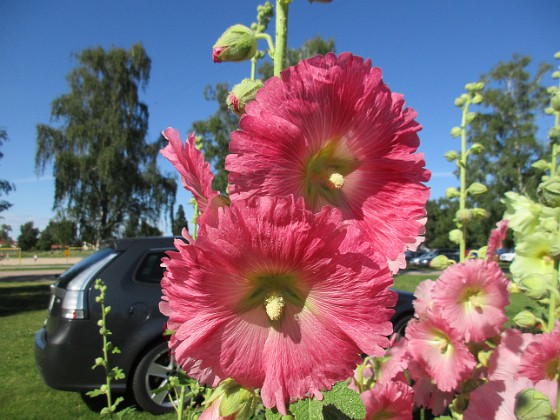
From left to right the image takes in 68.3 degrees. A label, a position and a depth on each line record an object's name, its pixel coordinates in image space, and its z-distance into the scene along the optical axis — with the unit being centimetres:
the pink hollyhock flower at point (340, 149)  16
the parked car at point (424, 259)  2402
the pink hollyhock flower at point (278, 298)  15
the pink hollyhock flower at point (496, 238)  44
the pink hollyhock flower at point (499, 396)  29
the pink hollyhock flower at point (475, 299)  43
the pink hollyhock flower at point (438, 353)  40
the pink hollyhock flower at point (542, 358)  31
